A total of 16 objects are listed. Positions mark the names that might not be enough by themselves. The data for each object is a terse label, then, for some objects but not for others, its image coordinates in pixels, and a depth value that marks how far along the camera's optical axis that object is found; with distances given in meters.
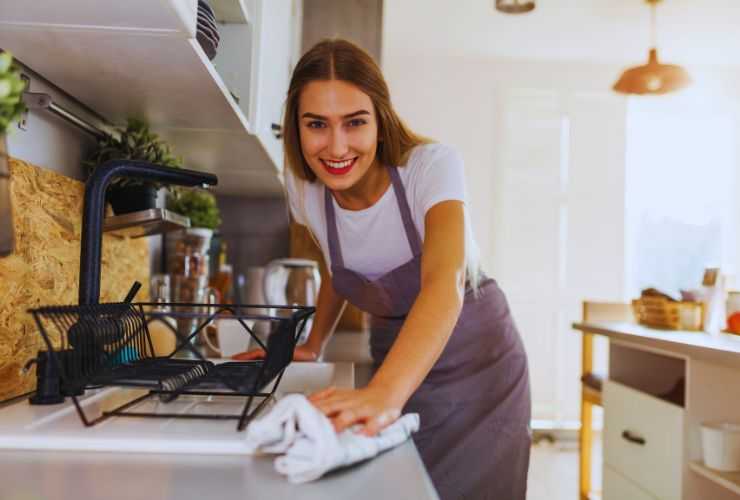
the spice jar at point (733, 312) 2.03
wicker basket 2.39
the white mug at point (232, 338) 1.30
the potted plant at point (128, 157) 1.14
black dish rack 0.61
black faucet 0.78
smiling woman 1.04
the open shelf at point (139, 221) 1.13
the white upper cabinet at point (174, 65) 0.69
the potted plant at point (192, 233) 1.80
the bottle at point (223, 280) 2.09
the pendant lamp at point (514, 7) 2.60
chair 2.98
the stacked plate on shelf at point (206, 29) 0.93
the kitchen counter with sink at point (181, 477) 0.46
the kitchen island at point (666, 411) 1.81
